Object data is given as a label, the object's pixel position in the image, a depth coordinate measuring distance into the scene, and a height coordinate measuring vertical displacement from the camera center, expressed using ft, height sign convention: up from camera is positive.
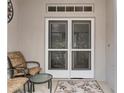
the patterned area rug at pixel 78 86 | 9.41 -3.86
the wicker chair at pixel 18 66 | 9.79 -2.04
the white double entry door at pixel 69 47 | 12.34 -0.33
